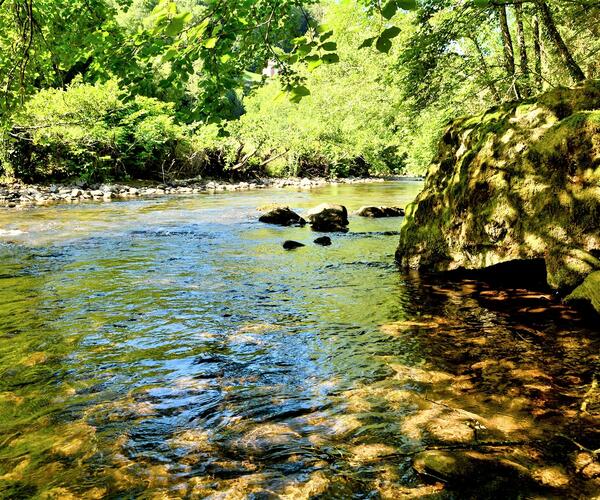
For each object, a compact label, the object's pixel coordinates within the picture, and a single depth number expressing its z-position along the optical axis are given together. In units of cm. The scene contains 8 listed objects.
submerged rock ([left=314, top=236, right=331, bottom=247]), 1088
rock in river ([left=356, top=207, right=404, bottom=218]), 1639
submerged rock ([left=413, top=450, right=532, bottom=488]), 244
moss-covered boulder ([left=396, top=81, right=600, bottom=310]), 575
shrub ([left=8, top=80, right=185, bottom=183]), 2389
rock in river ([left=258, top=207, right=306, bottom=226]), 1479
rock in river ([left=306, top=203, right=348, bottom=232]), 1351
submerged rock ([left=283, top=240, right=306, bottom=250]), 1047
